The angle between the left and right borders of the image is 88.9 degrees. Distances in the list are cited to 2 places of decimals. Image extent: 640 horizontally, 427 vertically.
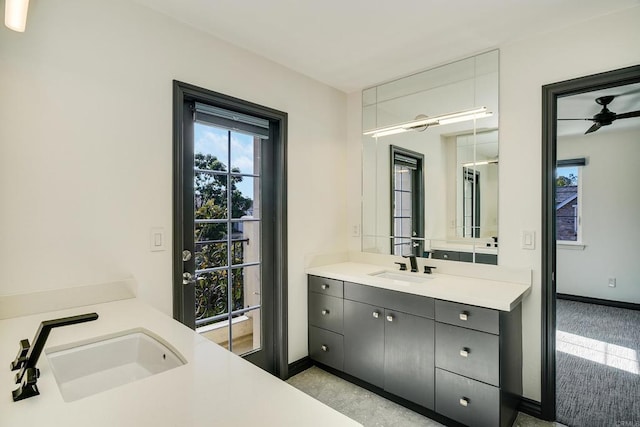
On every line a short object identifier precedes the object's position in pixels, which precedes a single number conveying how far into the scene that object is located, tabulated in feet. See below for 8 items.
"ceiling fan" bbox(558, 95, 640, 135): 10.64
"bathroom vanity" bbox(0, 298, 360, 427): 2.40
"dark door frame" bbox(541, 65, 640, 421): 6.84
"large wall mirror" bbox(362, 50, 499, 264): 7.80
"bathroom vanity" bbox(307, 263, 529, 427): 6.07
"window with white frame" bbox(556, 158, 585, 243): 16.07
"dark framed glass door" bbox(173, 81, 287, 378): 6.89
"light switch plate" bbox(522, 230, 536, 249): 7.07
